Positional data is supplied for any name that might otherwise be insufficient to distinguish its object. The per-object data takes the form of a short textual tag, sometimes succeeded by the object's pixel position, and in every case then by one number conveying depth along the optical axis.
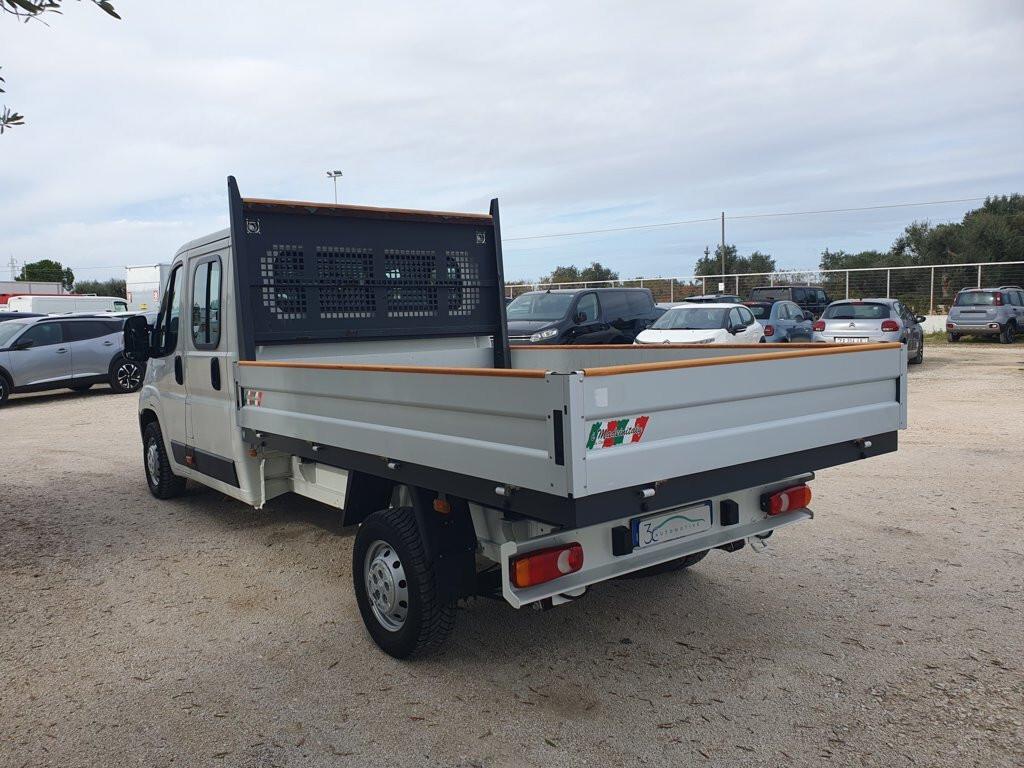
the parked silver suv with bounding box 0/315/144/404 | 16.33
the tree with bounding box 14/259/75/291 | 77.88
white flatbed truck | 3.18
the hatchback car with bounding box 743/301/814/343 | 18.24
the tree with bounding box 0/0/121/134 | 3.67
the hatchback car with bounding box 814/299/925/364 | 17.39
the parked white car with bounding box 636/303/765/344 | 15.67
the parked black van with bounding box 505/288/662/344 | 15.02
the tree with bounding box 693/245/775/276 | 54.56
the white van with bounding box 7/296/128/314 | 27.55
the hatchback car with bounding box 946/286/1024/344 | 24.38
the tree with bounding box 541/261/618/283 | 51.01
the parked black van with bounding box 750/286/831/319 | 27.05
